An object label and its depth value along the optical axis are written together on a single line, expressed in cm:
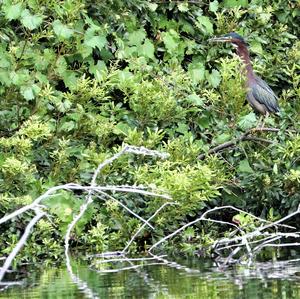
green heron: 1934
